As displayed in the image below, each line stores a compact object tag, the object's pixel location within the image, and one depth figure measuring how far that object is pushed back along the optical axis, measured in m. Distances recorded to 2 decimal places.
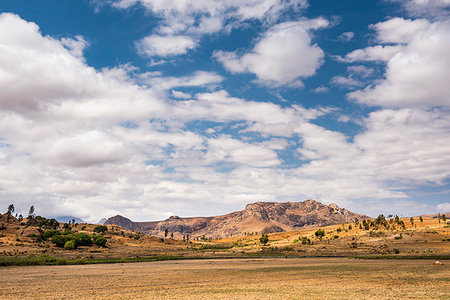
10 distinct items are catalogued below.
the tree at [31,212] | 166.96
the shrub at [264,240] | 116.46
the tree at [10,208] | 154.86
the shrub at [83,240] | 94.60
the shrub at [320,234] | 111.88
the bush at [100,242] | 101.12
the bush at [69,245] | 88.38
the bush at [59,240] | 91.56
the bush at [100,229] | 153.19
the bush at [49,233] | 105.12
